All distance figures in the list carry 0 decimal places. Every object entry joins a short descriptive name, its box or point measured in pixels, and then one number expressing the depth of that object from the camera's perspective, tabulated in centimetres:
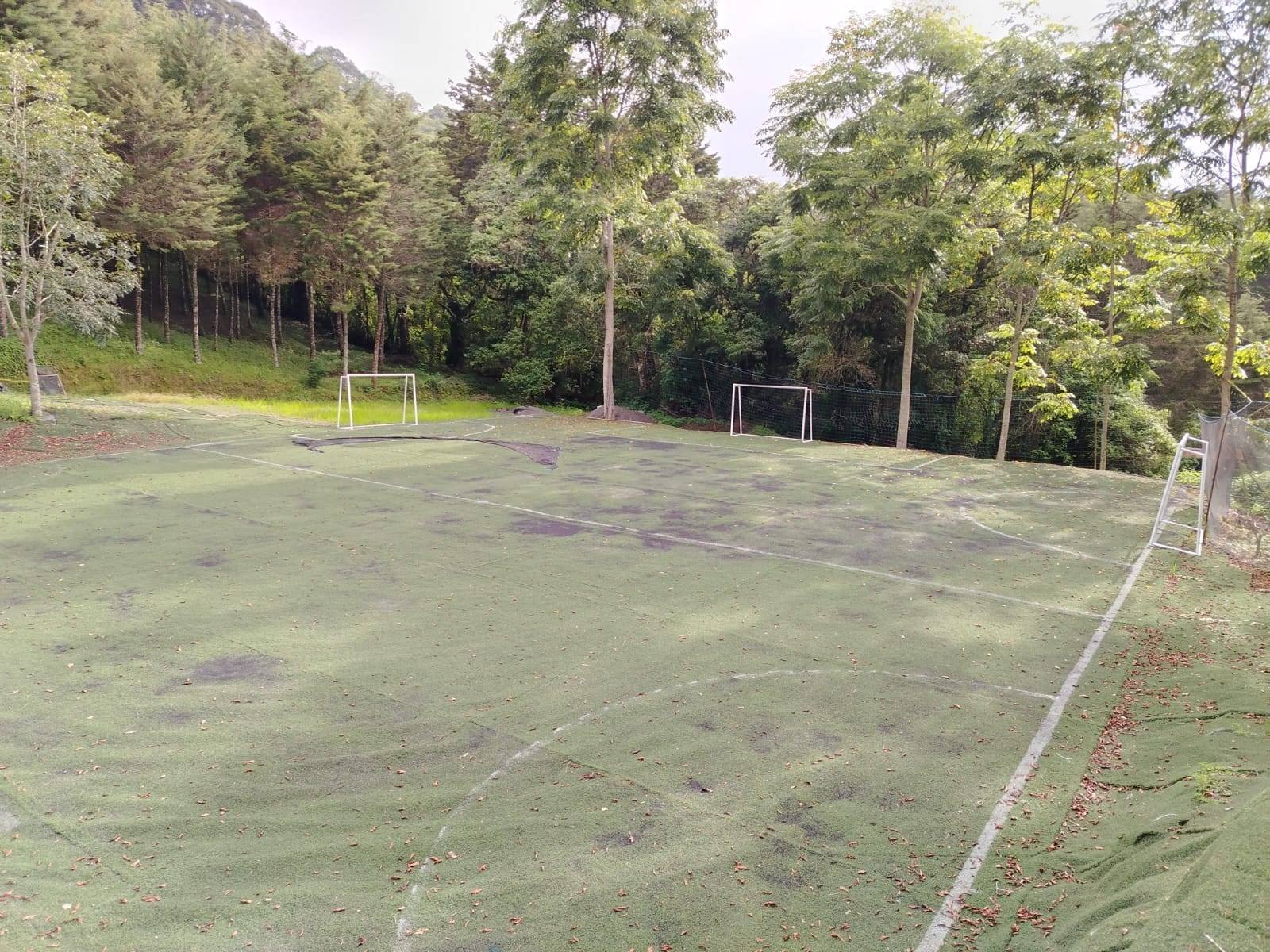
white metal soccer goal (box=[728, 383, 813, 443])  1914
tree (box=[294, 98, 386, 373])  2542
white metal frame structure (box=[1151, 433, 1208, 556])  801
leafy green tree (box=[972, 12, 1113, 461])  1433
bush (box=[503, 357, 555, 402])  2866
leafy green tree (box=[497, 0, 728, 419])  1822
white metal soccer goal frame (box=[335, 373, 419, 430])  2159
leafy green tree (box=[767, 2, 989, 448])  1558
